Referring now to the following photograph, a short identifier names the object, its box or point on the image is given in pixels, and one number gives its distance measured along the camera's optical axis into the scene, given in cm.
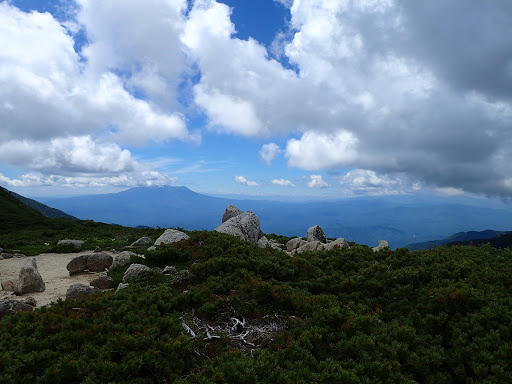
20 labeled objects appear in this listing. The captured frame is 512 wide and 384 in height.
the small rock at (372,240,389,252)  1843
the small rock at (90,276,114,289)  1246
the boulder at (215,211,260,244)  2008
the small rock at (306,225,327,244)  2283
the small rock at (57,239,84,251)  2377
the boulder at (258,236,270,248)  2135
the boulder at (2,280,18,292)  1296
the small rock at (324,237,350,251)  1876
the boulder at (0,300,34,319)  862
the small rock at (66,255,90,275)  1598
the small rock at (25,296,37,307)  1069
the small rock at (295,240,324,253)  1947
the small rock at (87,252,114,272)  1627
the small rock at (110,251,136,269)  1495
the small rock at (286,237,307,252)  2259
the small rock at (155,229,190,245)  1862
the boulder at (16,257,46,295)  1240
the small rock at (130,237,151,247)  2429
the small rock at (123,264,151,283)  1114
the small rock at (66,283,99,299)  1027
